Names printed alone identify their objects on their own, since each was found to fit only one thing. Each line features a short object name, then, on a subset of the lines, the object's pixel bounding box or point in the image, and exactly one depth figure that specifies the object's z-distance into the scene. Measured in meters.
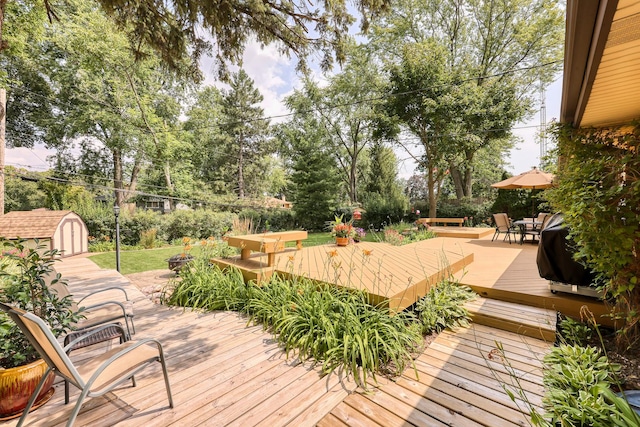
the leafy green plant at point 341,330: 2.35
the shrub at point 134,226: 10.67
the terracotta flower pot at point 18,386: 1.74
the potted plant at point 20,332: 1.76
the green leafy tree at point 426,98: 11.27
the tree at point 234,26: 3.48
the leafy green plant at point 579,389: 1.42
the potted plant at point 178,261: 5.67
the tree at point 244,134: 21.70
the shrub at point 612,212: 2.07
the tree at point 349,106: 16.69
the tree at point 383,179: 15.67
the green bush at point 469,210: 12.77
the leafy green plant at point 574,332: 2.54
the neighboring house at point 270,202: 19.08
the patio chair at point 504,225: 7.84
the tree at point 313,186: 15.88
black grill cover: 2.97
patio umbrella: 7.77
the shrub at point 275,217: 14.94
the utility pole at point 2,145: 6.16
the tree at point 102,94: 13.33
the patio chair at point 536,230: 7.28
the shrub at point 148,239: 10.55
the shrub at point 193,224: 11.74
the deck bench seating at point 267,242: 3.89
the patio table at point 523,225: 7.25
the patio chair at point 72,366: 1.45
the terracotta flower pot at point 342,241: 6.37
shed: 7.50
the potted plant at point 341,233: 6.38
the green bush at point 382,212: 14.66
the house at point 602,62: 1.42
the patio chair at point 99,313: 2.44
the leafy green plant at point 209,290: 3.86
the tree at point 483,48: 11.27
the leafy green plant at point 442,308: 3.04
